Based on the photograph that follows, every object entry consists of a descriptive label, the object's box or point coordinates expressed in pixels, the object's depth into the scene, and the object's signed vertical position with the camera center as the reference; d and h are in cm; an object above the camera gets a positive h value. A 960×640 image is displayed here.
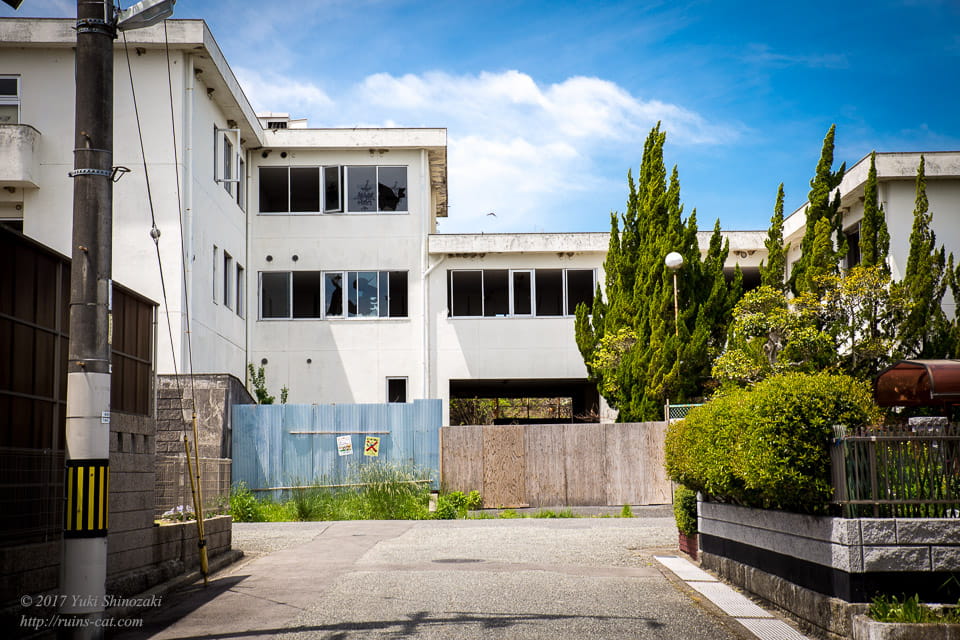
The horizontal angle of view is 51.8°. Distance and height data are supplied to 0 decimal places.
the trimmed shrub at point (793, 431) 805 -19
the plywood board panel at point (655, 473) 2258 -141
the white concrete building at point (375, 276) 2775 +400
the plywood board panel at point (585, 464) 2273 -119
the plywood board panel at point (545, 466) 2269 -122
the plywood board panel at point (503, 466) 2264 -120
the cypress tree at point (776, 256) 2295 +354
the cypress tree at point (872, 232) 2139 +380
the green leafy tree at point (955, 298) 2045 +226
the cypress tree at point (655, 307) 2327 +253
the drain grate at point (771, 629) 805 -185
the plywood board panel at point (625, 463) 2266 -118
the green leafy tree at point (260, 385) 2678 +93
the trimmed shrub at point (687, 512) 1316 -135
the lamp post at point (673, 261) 2200 +334
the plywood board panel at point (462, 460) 2270 -104
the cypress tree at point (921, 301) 2041 +217
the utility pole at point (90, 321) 764 +80
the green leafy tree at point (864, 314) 2048 +196
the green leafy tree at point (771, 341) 2089 +146
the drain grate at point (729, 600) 914 -189
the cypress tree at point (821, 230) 2203 +401
